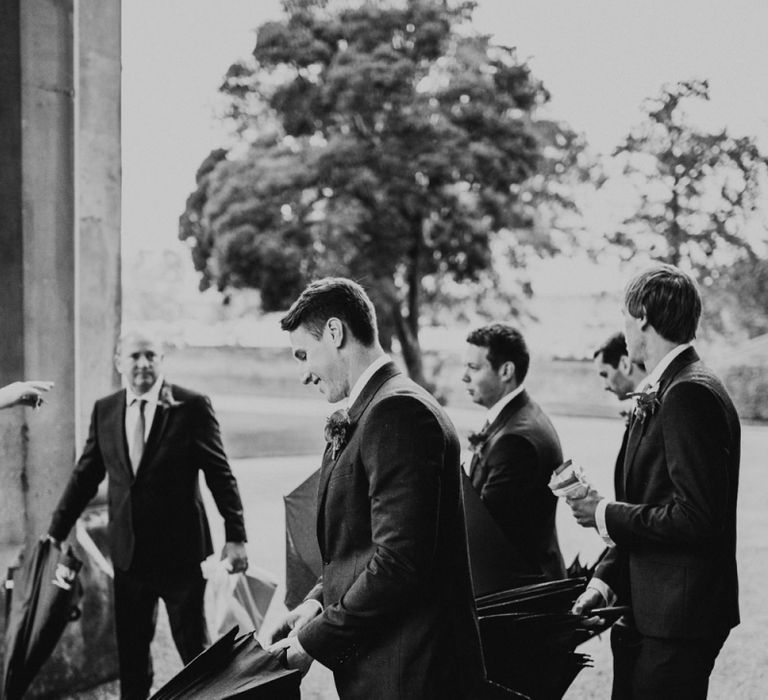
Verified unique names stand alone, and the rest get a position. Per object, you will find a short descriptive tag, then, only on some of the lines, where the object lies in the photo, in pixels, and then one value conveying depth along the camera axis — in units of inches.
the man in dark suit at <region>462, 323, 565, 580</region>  128.6
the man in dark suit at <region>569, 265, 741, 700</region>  93.7
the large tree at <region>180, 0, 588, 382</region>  644.1
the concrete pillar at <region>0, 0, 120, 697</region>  181.3
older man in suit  158.6
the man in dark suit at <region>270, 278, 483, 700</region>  78.0
